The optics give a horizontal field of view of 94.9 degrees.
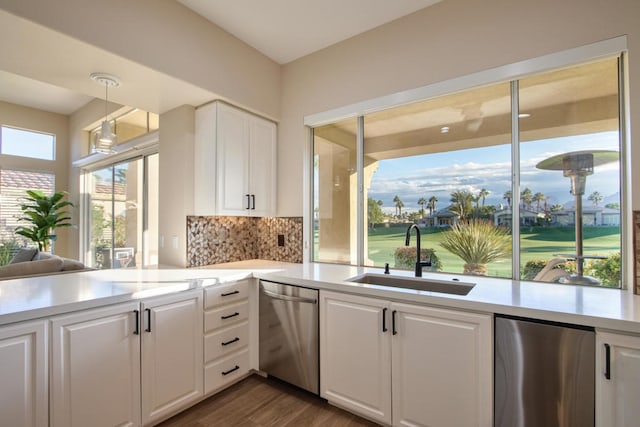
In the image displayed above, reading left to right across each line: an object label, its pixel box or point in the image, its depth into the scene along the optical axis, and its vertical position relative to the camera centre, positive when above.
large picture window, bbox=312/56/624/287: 1.86 +0.25
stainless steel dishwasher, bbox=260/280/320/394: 2.12 -0.92
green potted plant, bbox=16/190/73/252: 5.02 -0.03
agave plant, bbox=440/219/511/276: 2.14 -0.22
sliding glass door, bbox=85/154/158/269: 3.68 +0.00
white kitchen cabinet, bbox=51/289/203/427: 1.48 -0.85
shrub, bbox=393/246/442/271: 2.46 -0.37
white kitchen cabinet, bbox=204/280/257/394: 2.14 -0.93
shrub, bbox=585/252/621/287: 1.79 -0.35
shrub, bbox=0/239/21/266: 4.90 -0.60
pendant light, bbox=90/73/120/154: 2.87 +0.73
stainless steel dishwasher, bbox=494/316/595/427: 1.32 -0.76
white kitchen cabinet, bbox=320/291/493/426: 1.54 -0.87
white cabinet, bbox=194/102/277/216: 2.66 +0.50
